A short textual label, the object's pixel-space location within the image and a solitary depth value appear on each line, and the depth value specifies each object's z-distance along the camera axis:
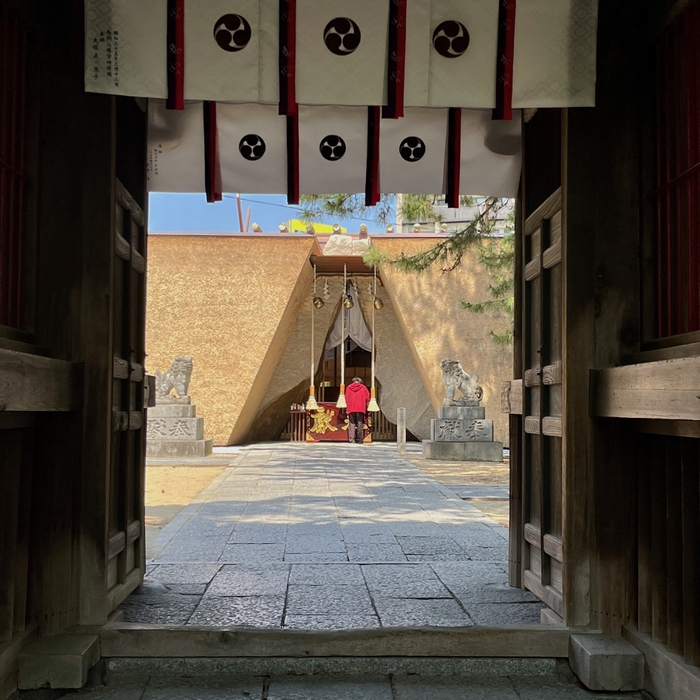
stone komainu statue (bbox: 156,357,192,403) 13.96
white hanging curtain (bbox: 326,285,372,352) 18.83
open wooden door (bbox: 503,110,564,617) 3.39
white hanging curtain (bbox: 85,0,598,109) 3.00
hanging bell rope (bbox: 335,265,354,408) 16.60
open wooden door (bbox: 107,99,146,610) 3.38
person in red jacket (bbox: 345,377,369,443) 16.39
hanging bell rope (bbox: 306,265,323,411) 16.47
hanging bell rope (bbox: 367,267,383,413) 16.80
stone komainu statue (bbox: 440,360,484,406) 13.30
